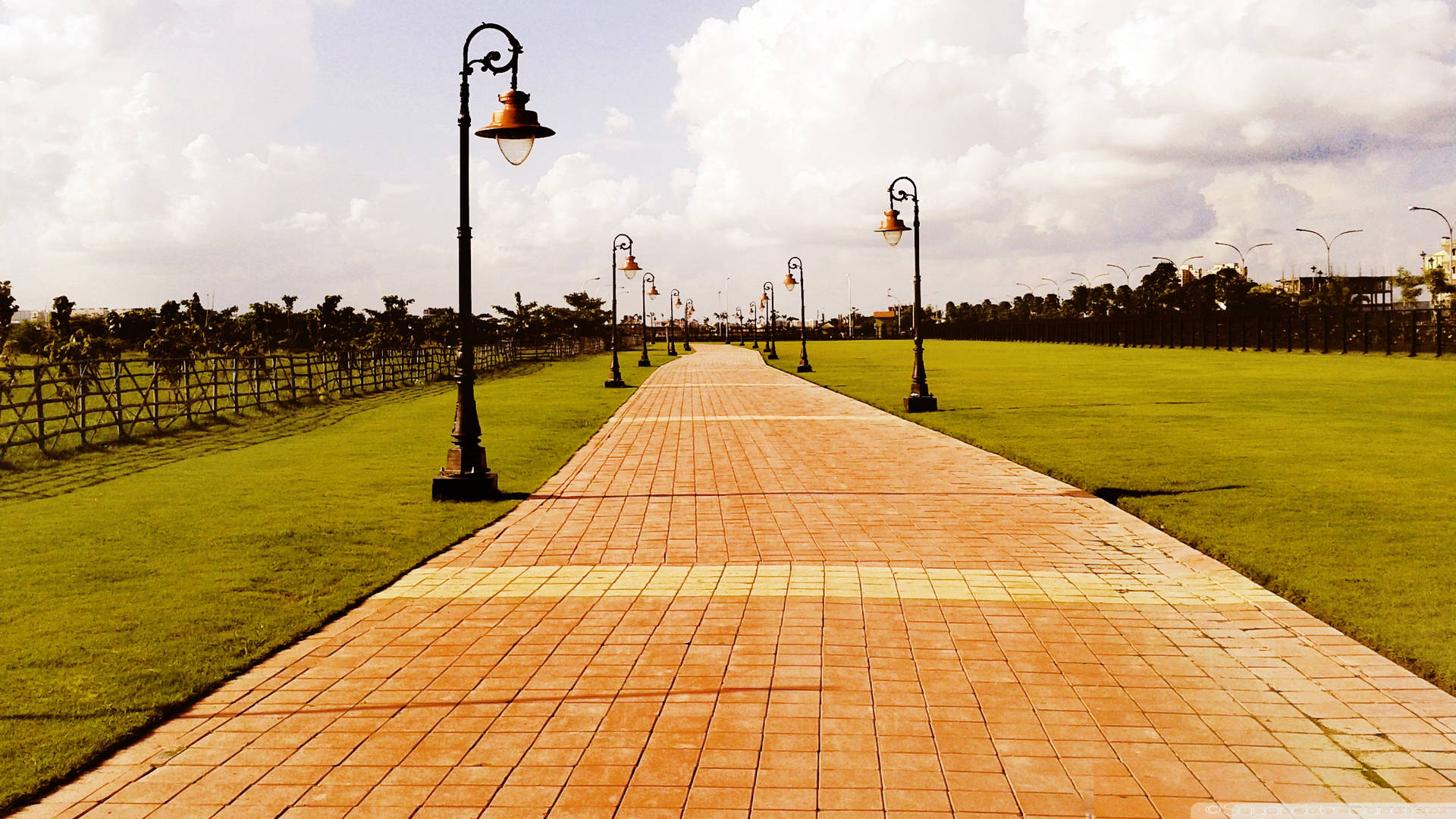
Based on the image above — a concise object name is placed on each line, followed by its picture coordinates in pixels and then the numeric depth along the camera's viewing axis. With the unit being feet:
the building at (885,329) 574.56
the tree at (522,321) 293.20
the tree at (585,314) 382.83
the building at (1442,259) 518.33
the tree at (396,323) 205.76
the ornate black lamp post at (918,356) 73.00
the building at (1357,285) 321.81
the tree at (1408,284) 221.05
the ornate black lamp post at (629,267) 118.42
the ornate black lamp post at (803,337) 145.69
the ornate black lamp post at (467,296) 36.76
